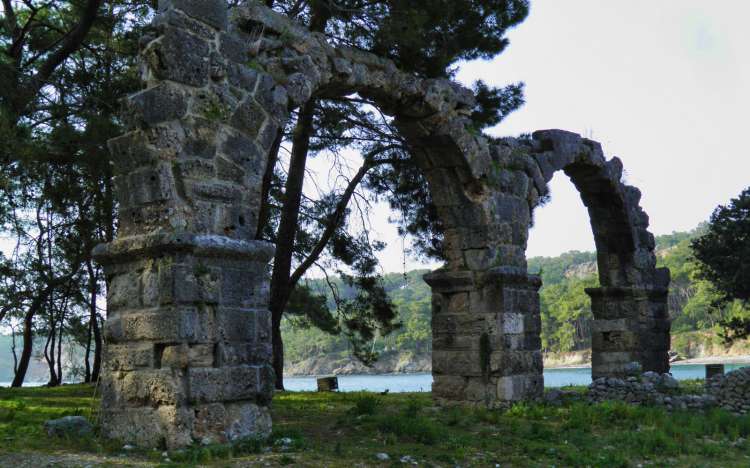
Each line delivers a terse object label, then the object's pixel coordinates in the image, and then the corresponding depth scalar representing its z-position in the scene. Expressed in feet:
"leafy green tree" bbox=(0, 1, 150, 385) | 29.60
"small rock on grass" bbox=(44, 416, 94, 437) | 20.70
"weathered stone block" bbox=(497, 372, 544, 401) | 30.76
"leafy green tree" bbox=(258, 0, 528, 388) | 34.78
